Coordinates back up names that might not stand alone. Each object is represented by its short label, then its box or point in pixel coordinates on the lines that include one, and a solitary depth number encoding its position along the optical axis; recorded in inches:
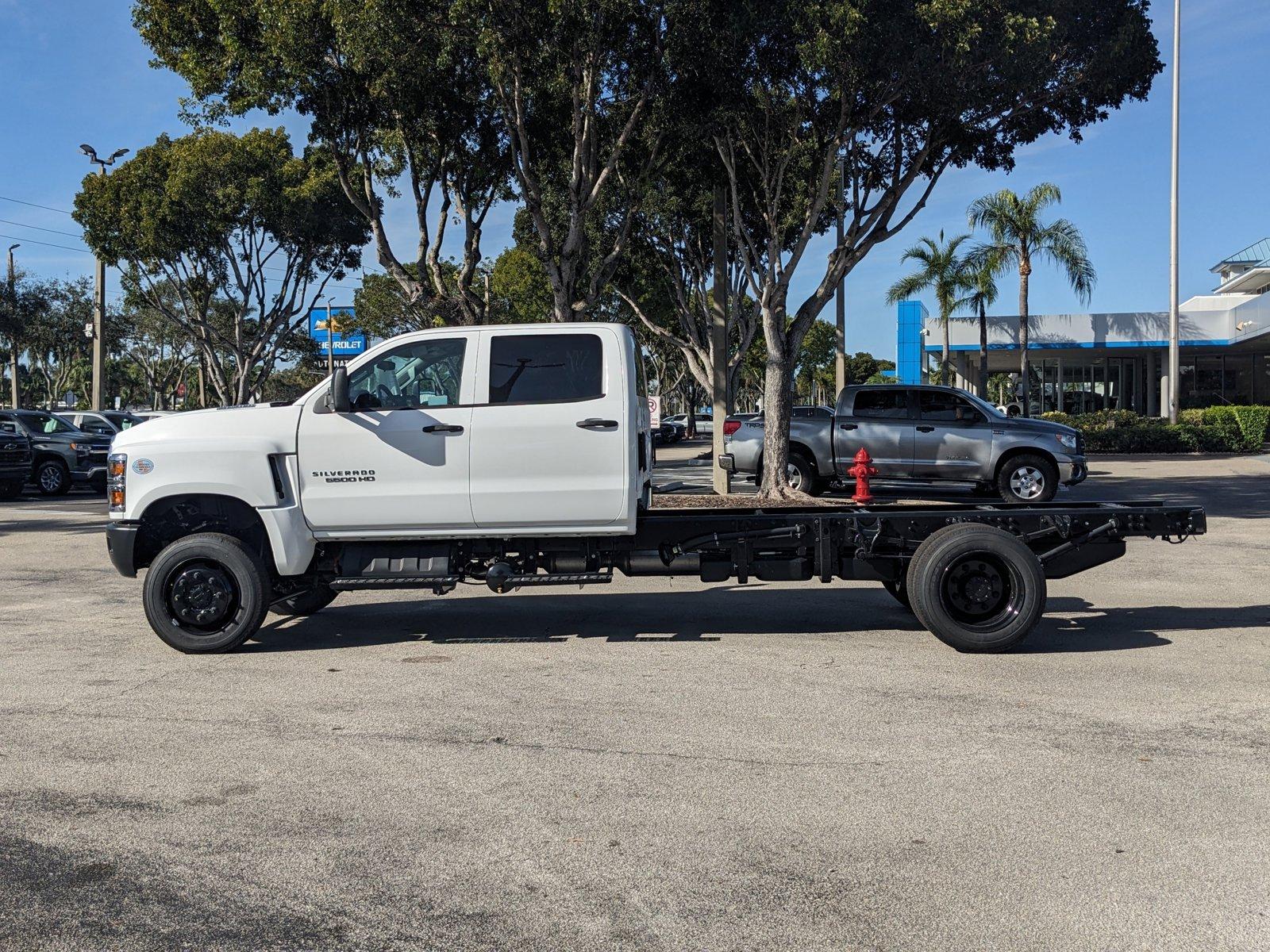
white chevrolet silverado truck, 305.9
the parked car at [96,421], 1061.8
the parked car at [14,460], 887.1
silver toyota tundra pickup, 674.8
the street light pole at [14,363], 1874.5
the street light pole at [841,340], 899.2
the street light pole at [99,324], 1250.6
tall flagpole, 1373.0
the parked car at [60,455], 959.2
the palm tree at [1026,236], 1491.1
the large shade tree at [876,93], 592.4
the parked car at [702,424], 2412.6
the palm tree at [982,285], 1569.9
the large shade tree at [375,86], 624.4
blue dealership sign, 1398.9
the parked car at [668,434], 1910.7
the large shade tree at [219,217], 1254.9
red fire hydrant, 362.0
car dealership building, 1694.1
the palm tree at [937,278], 1673.2
